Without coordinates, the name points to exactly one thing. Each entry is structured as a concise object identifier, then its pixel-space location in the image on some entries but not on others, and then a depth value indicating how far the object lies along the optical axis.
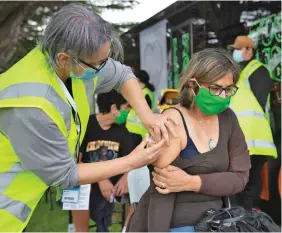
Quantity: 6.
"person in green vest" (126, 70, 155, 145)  3.86
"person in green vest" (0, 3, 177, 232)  1.40
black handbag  1.71
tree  4.74
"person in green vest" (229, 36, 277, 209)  3.33
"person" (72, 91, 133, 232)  3.51
